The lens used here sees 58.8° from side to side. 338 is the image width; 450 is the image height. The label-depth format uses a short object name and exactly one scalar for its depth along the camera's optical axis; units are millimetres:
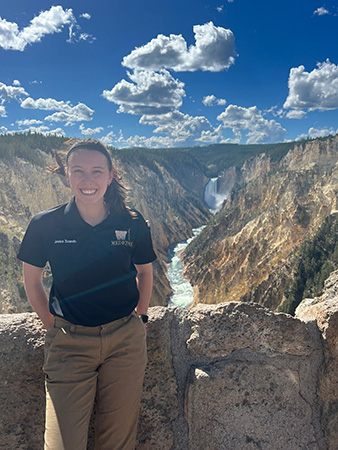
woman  2283
